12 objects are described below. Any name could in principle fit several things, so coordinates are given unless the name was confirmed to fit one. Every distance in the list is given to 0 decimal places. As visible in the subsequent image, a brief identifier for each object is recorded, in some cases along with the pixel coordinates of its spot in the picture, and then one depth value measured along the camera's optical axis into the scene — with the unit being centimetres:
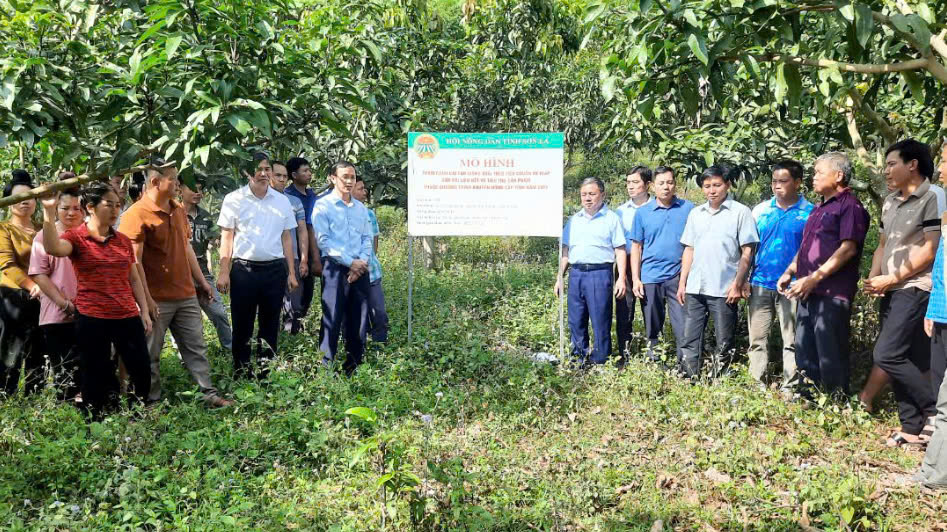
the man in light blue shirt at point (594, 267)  633
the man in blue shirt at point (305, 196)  719
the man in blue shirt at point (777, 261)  552
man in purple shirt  495
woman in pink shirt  499
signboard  662
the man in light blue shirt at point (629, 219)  646
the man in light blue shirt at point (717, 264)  567
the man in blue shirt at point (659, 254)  617
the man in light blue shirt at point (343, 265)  603
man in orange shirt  507
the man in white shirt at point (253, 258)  566
